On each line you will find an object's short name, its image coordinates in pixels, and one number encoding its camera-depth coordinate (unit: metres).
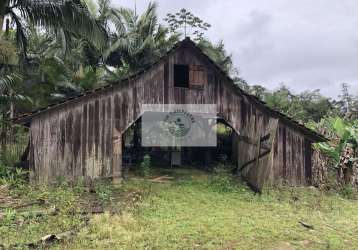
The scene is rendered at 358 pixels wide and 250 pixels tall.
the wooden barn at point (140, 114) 10.88
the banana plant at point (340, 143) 11.75
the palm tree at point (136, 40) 21.58
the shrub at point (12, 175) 10.45
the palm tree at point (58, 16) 9.88
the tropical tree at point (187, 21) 28.20
